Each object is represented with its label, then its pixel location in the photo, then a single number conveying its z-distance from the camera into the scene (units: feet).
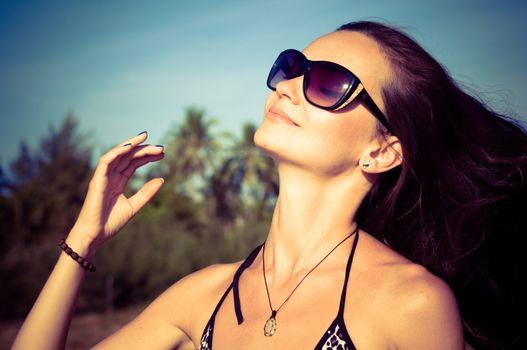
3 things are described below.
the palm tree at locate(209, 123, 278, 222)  146.62
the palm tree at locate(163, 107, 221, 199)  156.66
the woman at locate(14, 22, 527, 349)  7.61
